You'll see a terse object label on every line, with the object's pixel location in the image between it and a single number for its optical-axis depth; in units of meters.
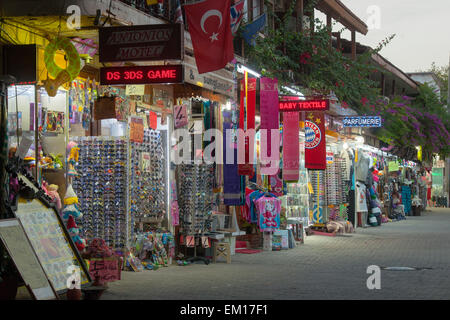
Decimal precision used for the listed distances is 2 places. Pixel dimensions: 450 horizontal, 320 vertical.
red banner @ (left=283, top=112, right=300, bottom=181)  17.78
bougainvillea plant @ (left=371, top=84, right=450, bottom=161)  33.78
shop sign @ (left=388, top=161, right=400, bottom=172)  32.47
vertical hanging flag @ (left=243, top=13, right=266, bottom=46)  16.80
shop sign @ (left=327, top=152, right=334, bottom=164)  22.94
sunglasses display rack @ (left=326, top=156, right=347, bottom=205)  22.80
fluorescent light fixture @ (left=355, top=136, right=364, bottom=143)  26.53
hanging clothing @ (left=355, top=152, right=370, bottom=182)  25.25
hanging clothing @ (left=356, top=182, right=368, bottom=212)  25.00
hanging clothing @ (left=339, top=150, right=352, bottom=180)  24.27
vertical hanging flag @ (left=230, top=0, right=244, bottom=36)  14.59
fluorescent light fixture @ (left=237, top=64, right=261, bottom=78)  15.57
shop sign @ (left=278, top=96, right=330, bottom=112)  16.86
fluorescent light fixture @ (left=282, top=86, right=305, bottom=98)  18.88
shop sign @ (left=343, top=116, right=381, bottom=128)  23.52
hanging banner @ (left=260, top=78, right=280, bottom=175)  15.97
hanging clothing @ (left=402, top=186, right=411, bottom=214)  36.92
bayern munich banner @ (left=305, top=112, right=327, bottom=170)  19.58
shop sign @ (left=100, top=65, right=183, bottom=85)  10.57
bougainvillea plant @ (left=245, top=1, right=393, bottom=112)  18.77
